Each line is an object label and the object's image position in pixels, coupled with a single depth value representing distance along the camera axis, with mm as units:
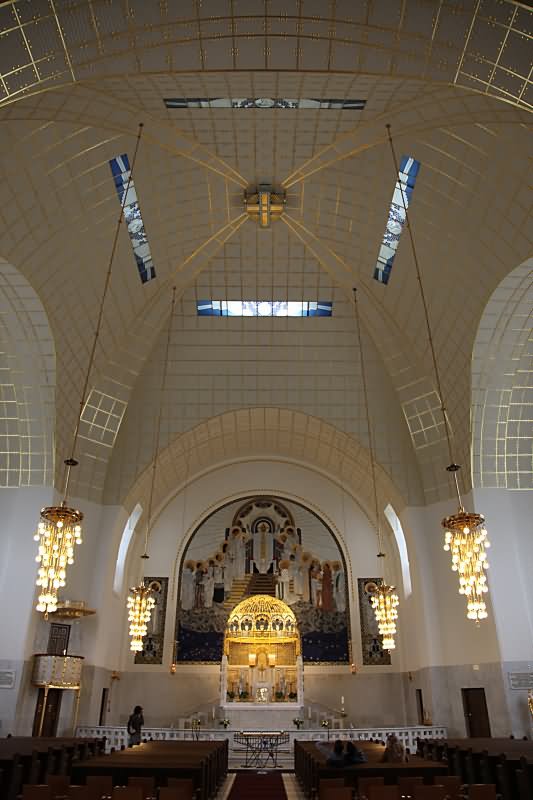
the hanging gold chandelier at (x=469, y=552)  9812
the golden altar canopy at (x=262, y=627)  19734
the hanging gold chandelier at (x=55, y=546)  9281
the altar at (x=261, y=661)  18281
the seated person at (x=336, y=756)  8133
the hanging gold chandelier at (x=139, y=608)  14336
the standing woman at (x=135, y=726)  12375
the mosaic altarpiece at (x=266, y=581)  19781
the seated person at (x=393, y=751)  9016
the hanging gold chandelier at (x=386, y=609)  14375
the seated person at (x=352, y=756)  8211
